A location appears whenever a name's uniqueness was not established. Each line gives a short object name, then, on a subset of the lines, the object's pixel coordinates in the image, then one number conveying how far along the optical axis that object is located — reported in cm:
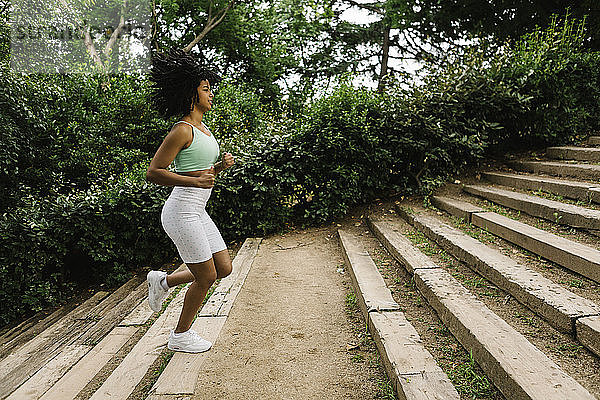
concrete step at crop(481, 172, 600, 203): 442
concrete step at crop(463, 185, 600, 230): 381
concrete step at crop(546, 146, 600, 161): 586
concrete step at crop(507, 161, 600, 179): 514
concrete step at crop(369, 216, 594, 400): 196
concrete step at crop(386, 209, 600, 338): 252
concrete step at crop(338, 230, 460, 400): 221
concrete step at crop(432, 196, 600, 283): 302
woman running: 260
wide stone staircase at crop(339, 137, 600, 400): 221
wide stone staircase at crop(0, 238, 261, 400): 258
